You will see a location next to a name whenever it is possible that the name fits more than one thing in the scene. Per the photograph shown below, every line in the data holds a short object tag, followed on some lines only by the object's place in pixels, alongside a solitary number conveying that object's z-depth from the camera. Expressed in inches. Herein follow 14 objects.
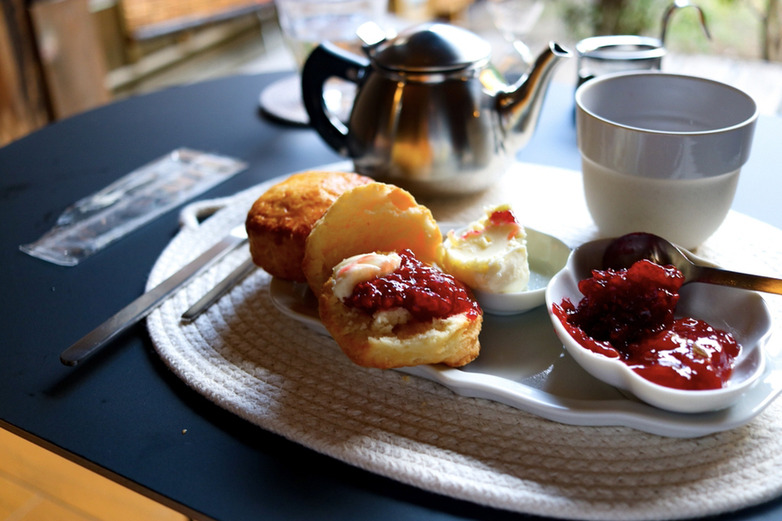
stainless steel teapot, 38.4
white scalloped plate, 23.3
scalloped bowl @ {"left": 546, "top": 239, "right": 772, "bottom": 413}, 22.7
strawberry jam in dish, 23.6
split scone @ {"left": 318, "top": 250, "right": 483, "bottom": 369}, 25.7
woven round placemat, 21.8
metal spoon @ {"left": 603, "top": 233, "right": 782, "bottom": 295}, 27.3
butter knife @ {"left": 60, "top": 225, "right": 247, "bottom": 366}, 29.4
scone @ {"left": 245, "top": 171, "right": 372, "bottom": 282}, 32.1
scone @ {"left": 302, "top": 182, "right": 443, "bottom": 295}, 29.6
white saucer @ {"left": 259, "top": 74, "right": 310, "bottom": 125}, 54.6
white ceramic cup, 31.1
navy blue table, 22.8
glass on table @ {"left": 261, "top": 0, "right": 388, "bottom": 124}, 56.2
